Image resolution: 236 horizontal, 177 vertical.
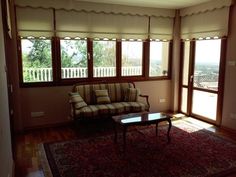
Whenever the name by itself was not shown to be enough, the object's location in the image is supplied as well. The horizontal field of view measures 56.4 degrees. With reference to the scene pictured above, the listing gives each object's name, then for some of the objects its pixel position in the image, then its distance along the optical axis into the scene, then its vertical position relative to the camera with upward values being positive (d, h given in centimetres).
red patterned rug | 284 -137
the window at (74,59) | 459 +7
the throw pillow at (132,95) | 468 -68
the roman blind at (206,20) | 427 +91
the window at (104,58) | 487 +10
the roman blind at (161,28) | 523 +84
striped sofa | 406 -83
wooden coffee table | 337 -90
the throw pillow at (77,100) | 409 -70
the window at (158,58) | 544 +12
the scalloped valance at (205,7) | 421 +116
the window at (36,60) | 431 +5
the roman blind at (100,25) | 443 +81
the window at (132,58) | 514 +11
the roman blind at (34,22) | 411 +77
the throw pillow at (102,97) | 448 -70
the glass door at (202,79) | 457 -37
